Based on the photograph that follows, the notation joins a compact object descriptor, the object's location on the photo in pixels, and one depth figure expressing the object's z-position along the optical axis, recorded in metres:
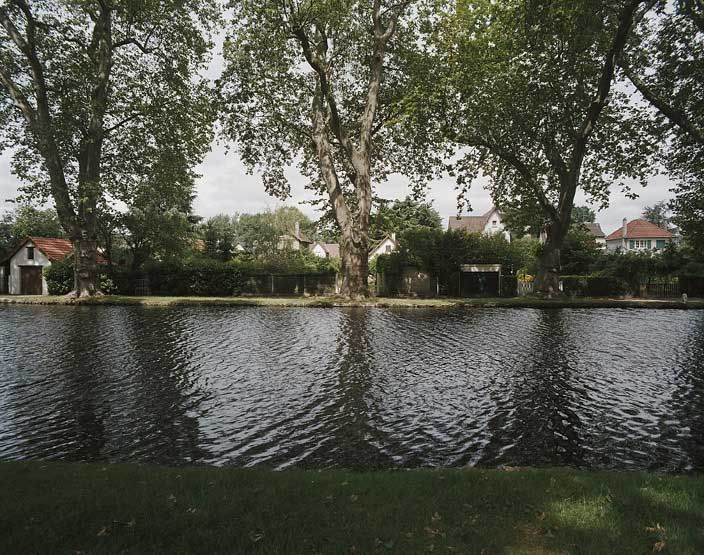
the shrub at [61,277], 34.84
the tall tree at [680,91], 21.47
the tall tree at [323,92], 25.02
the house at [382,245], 72.30
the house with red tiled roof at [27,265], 42.06
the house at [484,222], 71.88
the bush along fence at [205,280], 34.94
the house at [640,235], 76.81
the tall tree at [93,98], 26.86
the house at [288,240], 45.81
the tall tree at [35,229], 54.74
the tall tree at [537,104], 25.36
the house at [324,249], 90.62
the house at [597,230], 93.19
